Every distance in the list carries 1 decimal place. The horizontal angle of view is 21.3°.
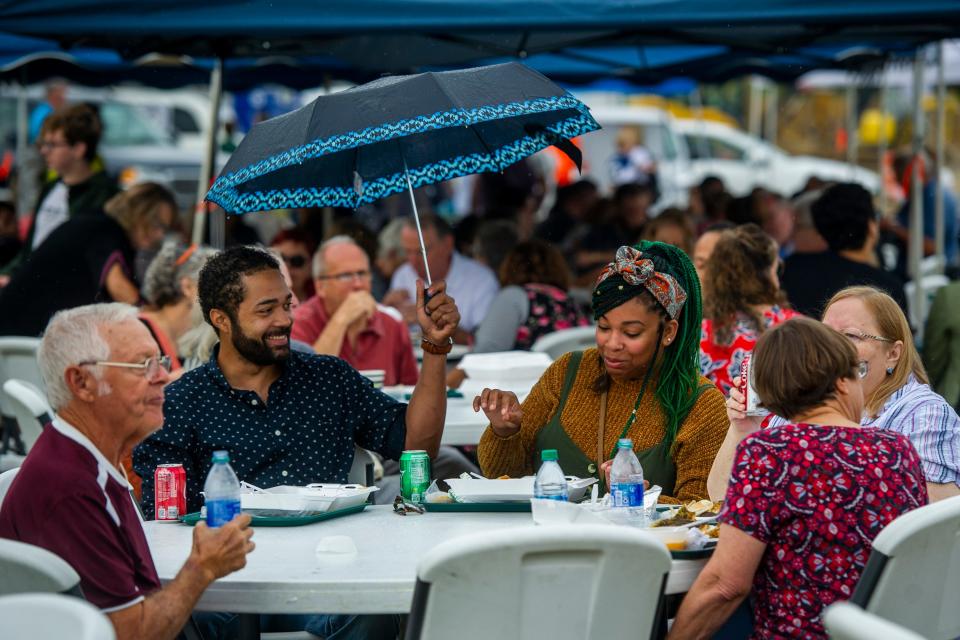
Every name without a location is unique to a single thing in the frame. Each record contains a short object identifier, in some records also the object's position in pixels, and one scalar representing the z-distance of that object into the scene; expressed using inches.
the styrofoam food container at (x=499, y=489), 265.8
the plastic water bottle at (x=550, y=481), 252.0
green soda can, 278.0
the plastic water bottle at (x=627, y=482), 247.7
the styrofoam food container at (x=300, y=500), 264.2
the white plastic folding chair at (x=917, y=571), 201.0
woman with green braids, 286.7
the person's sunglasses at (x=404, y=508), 269.1
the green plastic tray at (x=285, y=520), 256.3
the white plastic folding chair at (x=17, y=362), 460.5
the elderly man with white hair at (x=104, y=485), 204.8
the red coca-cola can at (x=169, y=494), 271.6
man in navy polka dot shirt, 295.9
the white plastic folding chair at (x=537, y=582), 188.5
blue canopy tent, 431.6
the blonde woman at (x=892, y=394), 261.8
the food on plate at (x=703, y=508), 251.8
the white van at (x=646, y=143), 1528.5
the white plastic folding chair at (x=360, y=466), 319.6
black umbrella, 273.9
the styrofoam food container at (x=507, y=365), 431.0
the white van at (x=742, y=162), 1602.4
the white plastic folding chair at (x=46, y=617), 153.2
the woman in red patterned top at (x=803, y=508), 211.9
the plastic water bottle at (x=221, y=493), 228.7
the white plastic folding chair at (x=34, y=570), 187.8
